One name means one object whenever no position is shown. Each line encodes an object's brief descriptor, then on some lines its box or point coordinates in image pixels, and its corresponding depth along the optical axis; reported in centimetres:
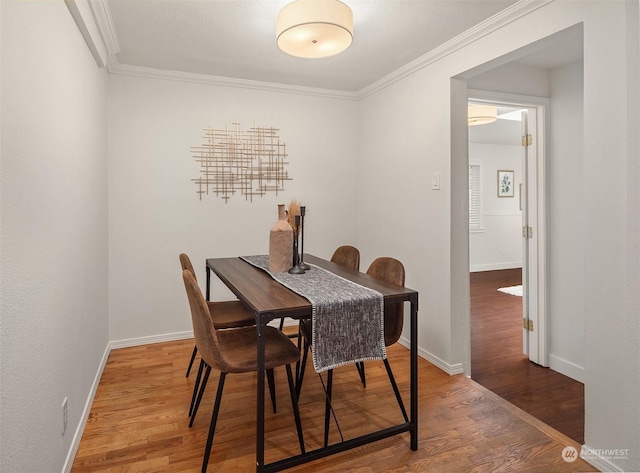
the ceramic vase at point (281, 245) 235
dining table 166
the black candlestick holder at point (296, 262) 238
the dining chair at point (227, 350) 172
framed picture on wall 766
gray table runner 174
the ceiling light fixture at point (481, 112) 422
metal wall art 356
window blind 744
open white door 322
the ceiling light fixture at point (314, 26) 197
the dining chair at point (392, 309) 219
